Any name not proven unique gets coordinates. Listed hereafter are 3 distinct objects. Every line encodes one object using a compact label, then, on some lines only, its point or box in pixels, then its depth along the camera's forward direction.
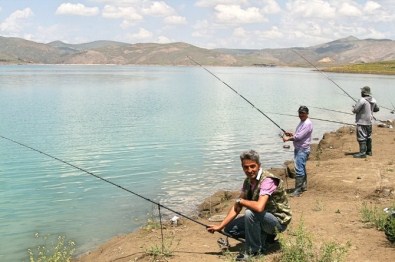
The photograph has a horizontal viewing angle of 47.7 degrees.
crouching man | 7.23
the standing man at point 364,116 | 15.73
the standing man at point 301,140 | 11.89
